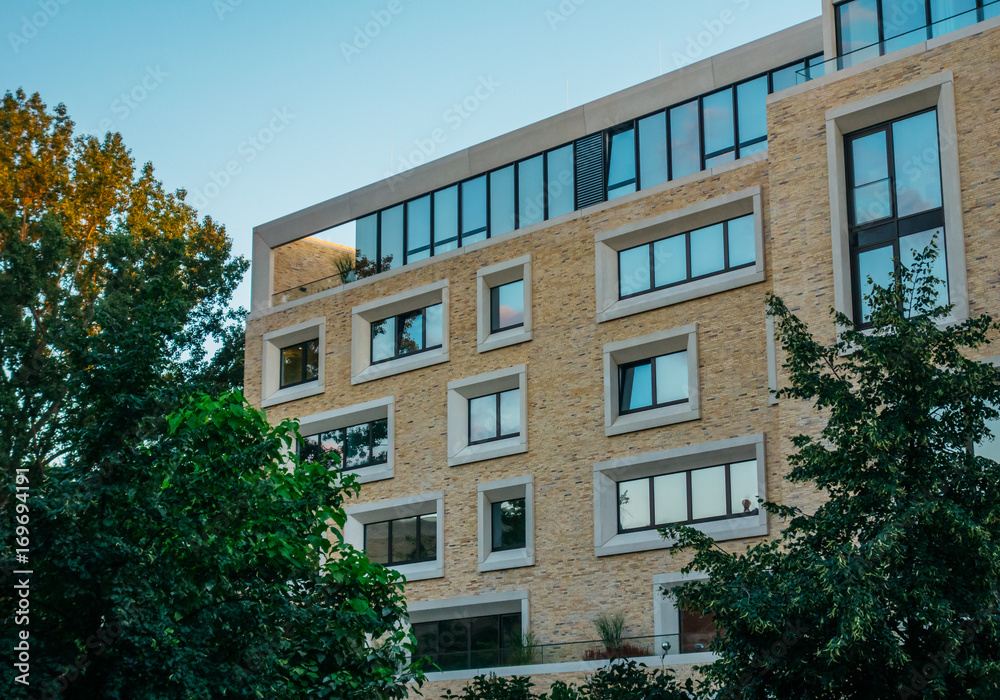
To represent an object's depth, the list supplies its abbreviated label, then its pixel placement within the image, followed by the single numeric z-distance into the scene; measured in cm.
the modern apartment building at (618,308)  2630
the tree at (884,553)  1545
